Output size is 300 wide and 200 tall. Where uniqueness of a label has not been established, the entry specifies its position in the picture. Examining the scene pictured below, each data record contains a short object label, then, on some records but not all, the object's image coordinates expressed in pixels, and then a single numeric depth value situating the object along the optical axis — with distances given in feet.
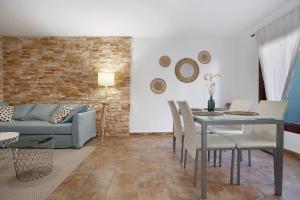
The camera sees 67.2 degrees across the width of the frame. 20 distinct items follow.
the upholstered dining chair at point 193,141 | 7.39
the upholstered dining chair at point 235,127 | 10.28
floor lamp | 15.26
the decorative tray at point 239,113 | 8.22
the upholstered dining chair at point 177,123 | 9.67
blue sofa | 12.85
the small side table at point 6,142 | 8.64
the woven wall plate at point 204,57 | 17.21
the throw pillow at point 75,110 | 13.51
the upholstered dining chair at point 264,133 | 7.66
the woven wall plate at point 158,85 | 16.99
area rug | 7.09
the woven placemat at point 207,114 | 8.17
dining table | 6.93
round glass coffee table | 8.57
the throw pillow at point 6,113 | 14.15
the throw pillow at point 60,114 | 13.44
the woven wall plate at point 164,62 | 17.02
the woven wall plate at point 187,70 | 17.10
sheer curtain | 10.75
